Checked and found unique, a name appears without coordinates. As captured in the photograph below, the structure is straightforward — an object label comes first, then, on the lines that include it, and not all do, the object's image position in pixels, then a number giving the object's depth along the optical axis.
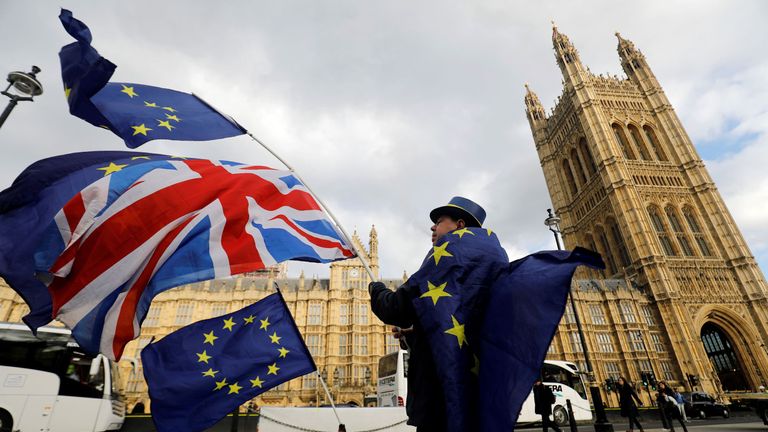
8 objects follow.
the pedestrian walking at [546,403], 7.35
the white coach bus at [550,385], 14.02
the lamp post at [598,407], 9.79
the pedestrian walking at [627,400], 9.76
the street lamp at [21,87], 7.98
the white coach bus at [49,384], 7.66
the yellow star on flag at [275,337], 4.93
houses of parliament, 32.88
